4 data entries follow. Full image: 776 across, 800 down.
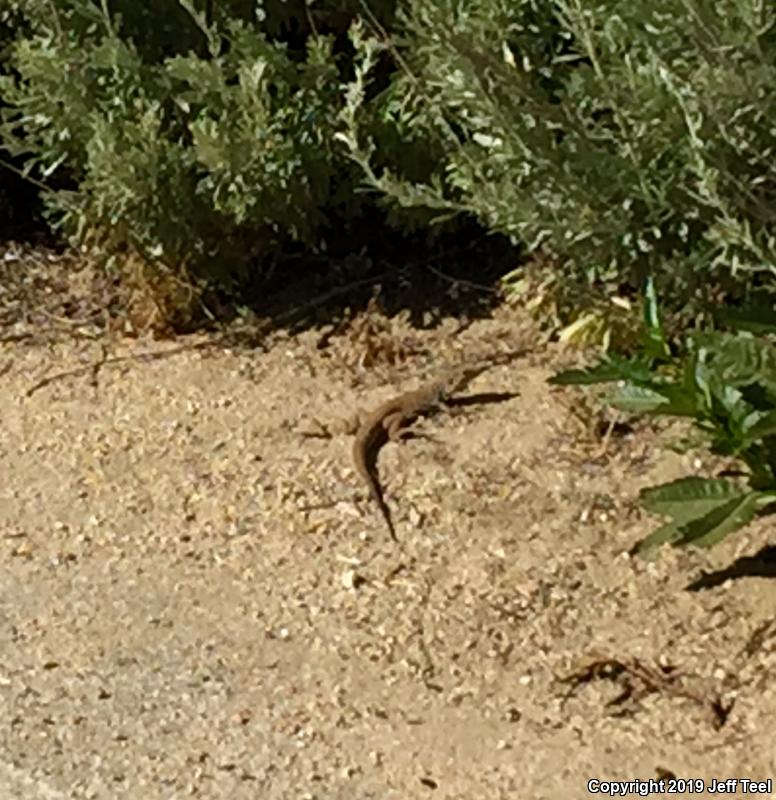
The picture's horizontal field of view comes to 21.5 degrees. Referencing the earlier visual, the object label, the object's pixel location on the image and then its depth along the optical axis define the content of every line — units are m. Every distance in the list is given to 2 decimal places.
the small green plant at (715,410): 4.35
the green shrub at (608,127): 4.47
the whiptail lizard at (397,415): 5.33
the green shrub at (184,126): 5.77
